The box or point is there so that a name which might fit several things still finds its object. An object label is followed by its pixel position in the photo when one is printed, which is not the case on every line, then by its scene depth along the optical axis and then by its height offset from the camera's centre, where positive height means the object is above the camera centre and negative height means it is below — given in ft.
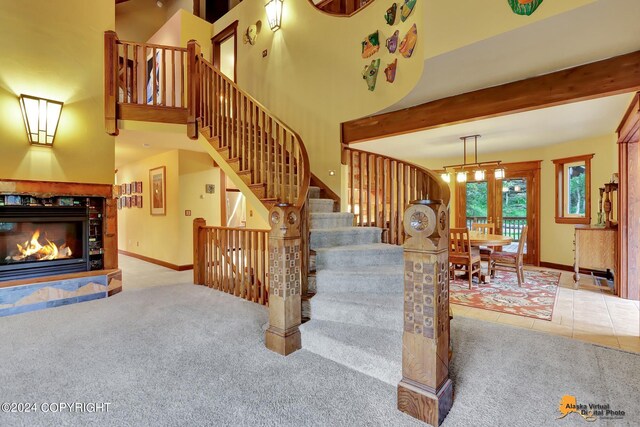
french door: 22.58 +0.58
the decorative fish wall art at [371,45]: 12.66 +6.99
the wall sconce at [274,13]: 16.65 +10.89
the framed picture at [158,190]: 20.66 +1.63
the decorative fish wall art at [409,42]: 10.71 +6.08
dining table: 15.71 -1.56
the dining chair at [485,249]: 17.06 -2.27
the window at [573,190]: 19.86 +1.36
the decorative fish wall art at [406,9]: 10.77 +7.26
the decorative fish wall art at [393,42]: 11.79 +6.61
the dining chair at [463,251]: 15.43 -2.12
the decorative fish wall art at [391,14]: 11.80 +7.66
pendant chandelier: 18.88 +3.30
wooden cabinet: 14.82 -1.90
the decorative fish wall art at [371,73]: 12.74 +5.85
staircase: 7.01 -2.48
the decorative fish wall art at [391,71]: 11.92 +5.54
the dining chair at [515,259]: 15.92 -2.60
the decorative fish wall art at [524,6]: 7.11 +4.80
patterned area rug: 12.25 -3.93
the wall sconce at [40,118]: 11.53 +3.69
